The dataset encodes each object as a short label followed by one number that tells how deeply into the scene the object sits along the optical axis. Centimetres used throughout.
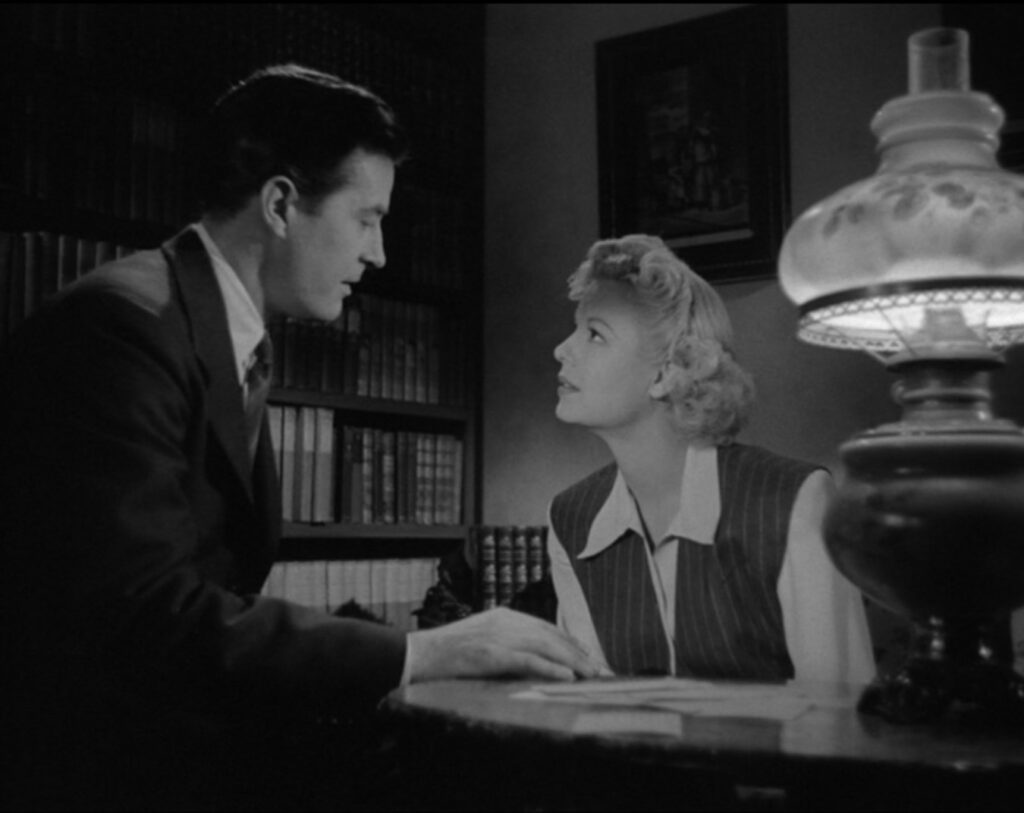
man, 105
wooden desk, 85
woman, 161
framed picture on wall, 296
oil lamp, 104
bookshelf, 248
